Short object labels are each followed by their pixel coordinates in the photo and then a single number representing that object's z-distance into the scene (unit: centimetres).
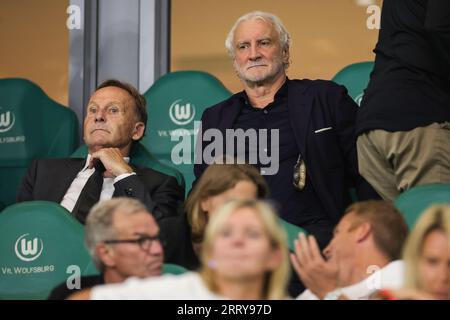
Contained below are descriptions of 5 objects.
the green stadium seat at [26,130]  642
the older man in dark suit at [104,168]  512
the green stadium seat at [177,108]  619
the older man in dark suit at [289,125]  508
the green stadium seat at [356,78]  602
